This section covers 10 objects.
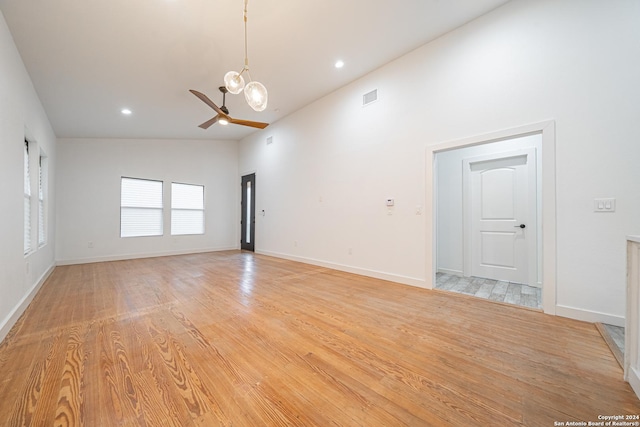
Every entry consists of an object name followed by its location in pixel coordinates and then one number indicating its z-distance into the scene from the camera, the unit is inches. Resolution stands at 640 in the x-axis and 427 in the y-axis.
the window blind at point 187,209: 277.7
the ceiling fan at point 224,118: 150.2
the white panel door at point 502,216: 153.0
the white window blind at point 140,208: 248.7
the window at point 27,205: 136.4
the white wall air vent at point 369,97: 169.3
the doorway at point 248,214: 294.7
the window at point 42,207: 173.2
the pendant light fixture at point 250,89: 93.6
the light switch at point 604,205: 93.8
